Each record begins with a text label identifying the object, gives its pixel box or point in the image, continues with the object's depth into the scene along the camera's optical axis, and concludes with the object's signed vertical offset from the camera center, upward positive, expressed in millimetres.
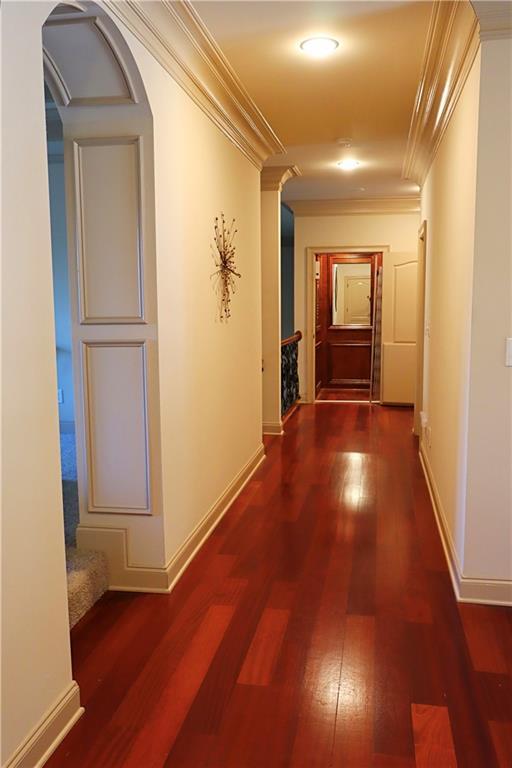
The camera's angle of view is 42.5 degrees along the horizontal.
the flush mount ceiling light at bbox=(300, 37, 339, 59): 3242 +1279
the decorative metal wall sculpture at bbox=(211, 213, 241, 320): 4098 +254
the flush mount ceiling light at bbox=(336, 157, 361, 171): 6146 +1308
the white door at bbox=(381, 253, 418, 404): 8203 -253
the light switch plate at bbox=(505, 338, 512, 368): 2838 -232
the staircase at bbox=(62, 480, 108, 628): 2816 -1222
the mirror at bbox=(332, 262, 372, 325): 10469 +113
